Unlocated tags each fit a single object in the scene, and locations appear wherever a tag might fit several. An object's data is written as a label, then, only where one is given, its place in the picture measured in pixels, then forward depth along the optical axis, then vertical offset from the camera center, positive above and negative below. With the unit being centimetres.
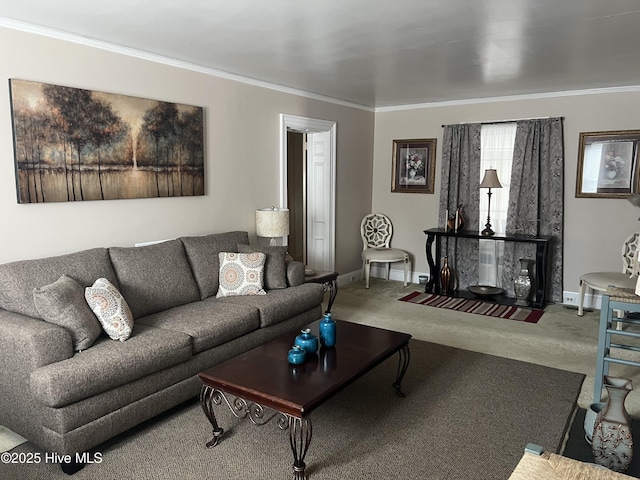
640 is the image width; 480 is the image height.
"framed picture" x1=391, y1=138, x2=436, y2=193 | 640 +20
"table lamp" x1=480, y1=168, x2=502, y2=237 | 561 -1
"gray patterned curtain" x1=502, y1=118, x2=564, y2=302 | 552 -11
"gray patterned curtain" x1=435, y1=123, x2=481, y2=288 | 605 -9
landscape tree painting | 316 +26
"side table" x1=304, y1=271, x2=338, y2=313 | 463 -94
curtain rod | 558 +70
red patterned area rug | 519 -140
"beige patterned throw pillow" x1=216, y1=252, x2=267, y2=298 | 396 -76
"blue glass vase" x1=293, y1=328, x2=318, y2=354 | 280 -92
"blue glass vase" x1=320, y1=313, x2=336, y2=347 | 295 -90
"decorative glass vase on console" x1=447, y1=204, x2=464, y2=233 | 602 -50
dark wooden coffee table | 232 -101
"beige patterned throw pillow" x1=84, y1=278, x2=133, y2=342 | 285 -75
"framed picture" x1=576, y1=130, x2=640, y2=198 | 516 +17
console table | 538 -83
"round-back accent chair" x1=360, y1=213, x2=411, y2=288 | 671 -72
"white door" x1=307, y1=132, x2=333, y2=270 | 598 -23
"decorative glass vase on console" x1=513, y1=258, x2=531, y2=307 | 551 -116
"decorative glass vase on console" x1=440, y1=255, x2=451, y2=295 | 604 -120
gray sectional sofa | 242 -92
